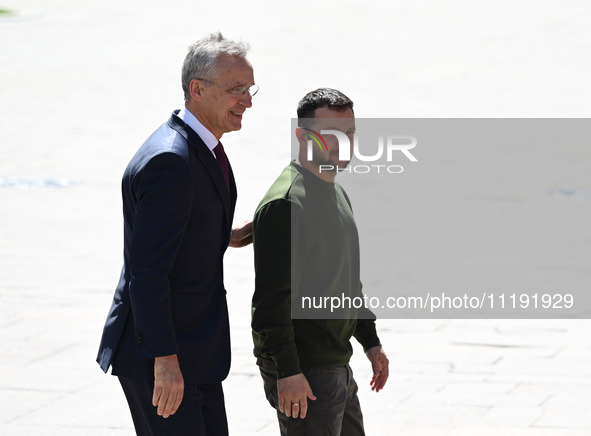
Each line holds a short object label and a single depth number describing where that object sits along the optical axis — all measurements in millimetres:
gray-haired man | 6820
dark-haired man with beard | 7367
